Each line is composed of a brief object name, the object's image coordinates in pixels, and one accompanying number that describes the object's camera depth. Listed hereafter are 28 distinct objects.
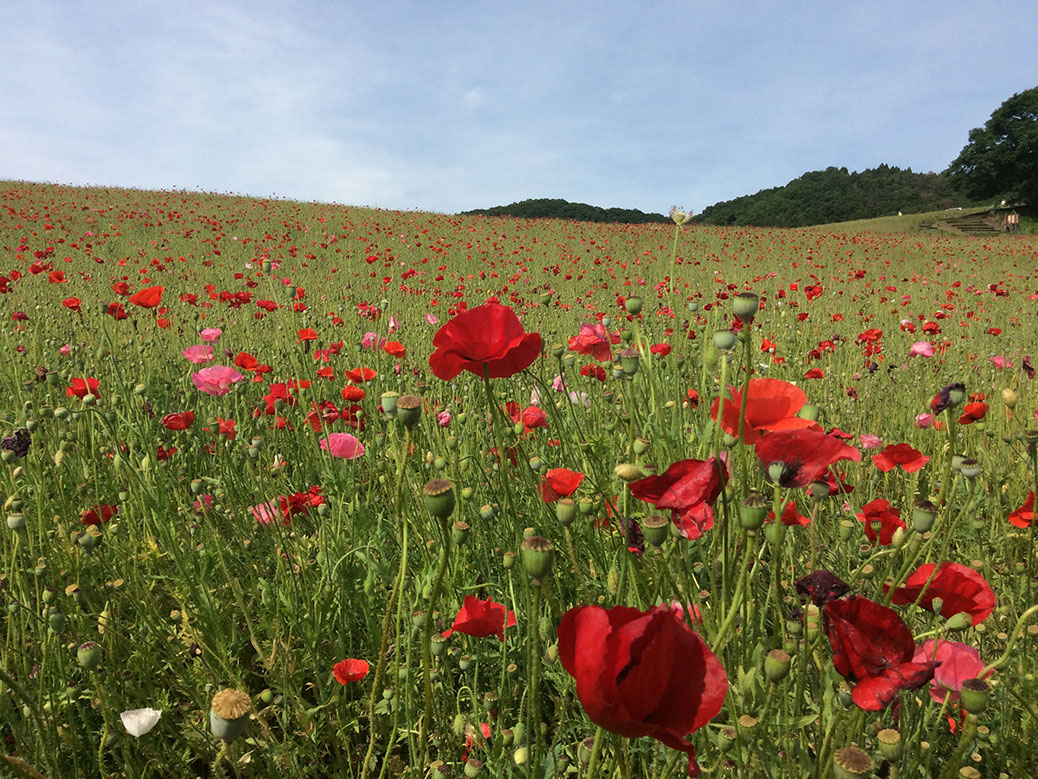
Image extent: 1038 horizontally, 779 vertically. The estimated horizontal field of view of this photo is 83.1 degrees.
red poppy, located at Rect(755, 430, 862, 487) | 0.77
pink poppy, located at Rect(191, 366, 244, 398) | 1.98
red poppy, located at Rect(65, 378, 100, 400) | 1.93
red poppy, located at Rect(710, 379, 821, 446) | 0.97
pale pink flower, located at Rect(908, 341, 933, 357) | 2.64
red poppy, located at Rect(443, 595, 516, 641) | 1.07
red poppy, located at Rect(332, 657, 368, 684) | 1.18
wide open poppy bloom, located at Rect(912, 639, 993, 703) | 0.91
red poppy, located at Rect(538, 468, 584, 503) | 1.18
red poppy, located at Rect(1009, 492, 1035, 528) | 1.36
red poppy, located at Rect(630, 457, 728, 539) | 0.78
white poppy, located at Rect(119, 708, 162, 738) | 0.83
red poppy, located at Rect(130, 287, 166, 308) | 2.15
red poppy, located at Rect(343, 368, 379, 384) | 1.98
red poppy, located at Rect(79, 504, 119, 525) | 1.54
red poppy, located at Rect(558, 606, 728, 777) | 0.53
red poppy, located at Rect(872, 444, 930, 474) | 1.32
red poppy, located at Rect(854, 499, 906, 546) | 1.16
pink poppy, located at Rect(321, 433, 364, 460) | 1.74
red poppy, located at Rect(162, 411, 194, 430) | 1.75
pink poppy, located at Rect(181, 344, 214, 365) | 2.26
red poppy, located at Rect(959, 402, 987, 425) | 1.44
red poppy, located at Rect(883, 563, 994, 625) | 0.91
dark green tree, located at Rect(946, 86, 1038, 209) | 30.06
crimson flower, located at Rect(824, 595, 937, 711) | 0.68
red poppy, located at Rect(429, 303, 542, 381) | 1.01
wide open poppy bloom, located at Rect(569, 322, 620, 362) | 1.70
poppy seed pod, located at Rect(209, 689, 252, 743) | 0.62
